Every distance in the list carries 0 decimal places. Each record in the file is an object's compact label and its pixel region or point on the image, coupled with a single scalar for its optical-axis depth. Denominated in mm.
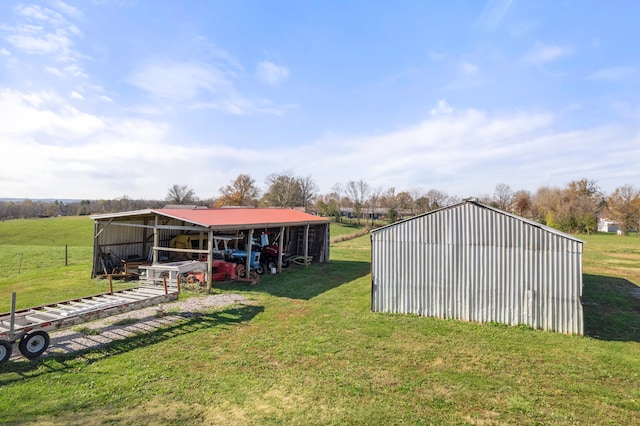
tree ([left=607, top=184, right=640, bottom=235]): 48781
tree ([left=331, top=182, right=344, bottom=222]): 88800
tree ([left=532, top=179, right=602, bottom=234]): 49688
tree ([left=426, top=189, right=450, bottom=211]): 71762
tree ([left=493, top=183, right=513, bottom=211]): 70894
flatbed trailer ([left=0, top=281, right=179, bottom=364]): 6598
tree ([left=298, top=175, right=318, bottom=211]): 68500
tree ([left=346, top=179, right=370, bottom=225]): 72006
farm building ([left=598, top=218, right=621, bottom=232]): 59431
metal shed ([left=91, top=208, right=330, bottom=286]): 14820
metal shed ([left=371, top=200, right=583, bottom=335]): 8773
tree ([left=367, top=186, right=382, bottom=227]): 68562
